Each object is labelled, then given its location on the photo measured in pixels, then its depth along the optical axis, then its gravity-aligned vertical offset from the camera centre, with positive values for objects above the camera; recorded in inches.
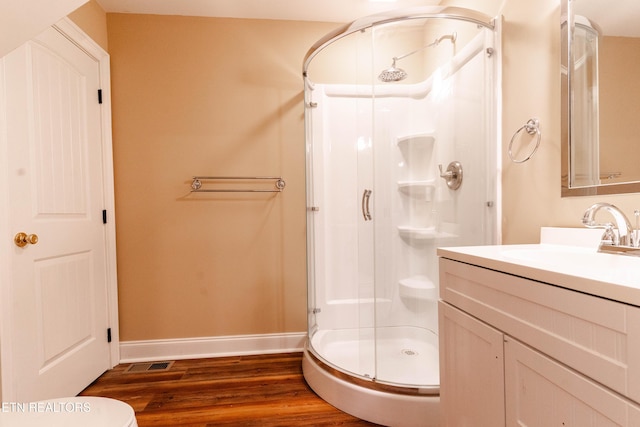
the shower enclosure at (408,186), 61.2 +4.5
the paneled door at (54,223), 54.3 -2.3
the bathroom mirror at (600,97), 38.4 +14.4
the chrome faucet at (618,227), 36.1 -2.9
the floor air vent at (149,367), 80.9 -41.4
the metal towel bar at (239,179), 87.2 +7.1
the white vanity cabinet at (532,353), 21.4 -13.2
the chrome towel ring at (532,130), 51.6 +12.7
